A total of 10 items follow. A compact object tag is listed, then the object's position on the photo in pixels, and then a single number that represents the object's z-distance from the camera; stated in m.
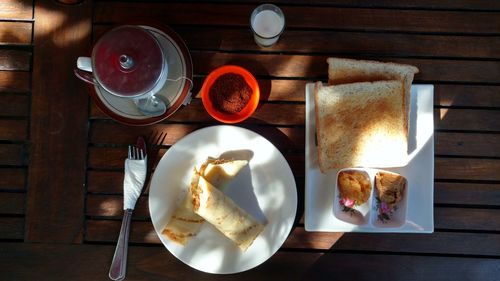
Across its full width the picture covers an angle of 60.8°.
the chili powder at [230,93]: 1.16
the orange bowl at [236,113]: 1.16
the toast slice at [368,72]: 1.18
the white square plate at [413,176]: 1.19
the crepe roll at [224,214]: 1.12
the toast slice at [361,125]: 1.18
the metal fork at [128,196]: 1.18
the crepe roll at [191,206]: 1.14
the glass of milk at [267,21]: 1.18
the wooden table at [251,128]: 1.22
